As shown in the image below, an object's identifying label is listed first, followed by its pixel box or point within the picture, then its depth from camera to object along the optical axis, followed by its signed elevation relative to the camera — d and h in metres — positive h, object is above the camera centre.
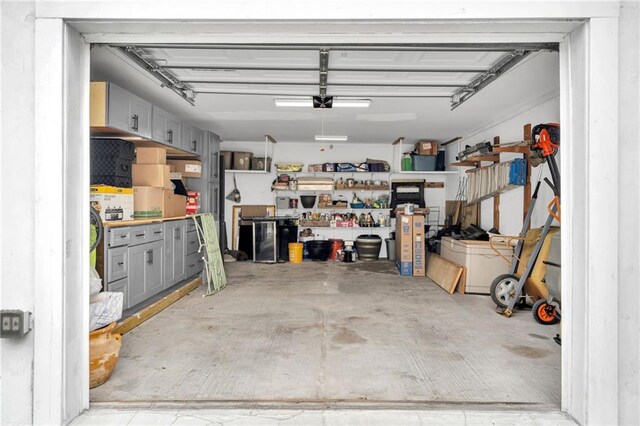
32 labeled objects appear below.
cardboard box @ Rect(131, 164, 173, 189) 4.80 +0.46
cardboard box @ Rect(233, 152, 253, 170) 8.29 +1.12
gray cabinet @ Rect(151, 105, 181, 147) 4.98 +1.18
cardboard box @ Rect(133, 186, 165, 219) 4.59 +0.11
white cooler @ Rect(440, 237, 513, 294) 5.12 -0.71
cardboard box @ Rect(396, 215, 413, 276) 6.54 -0.62
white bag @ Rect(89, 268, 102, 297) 2.63 -0.53
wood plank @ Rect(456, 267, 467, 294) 5.23 -0.98
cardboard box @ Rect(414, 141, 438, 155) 8.21 +1.41
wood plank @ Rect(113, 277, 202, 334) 3.59 -1.09
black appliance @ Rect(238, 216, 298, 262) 7.90 -0.55
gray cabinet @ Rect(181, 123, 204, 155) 6.07 +1.25
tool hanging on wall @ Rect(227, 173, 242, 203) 8.67 +0.38
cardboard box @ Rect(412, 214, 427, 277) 6.51 -0.67
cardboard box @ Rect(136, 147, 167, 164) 4.85 +0.72
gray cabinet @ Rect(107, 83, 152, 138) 3.97 +1.13
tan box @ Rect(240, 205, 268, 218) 8.66 +0.01
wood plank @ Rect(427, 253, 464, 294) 5.27 -0.92
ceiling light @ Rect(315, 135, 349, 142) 7.72 +1.54
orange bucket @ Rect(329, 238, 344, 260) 8.44 -0.82
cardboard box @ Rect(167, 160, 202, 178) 6.42 +0.74
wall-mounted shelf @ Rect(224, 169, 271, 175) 8.23 +0.89
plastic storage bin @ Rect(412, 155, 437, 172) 8.24 +1.09
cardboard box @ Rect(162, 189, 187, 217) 5.06 +0.09
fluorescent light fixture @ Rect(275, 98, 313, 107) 5.04 +1.49
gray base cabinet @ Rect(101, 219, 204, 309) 3.83 -0.57
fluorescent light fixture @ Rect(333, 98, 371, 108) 4.98 +1.48
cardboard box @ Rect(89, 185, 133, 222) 3.82 +0.10
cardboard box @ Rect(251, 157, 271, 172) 8.41 +1.09
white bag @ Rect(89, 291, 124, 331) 2.51 -0.68
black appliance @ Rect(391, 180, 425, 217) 8.70 +0.44
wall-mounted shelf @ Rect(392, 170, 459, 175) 8.05 +0.86
